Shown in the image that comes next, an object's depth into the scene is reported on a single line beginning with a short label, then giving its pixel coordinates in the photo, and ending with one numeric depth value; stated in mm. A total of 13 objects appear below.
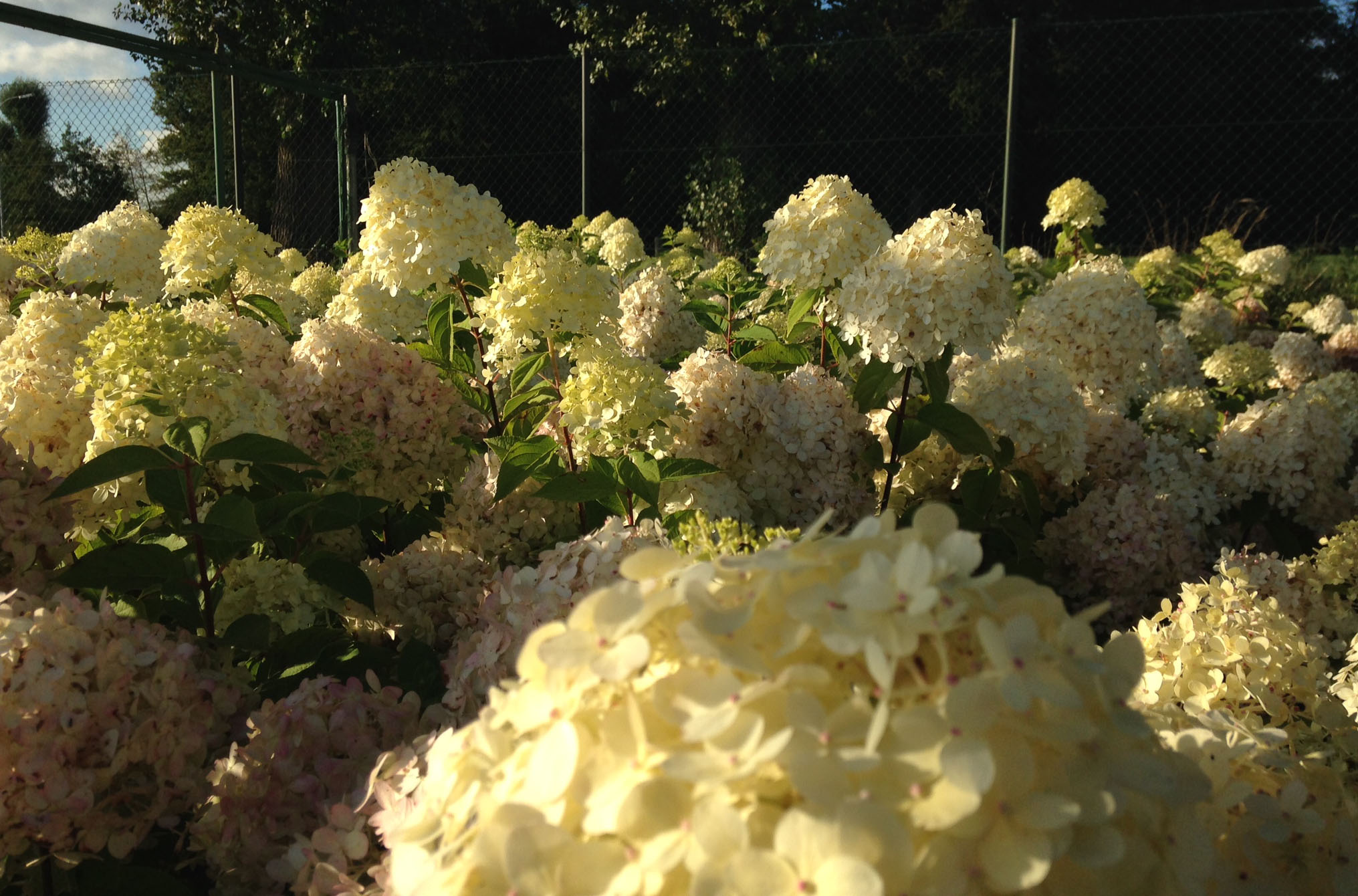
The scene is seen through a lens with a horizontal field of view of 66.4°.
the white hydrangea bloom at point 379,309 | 2516
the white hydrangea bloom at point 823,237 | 2061
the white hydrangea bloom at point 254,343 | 2012
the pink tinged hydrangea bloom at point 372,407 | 1973
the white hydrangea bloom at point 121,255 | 2506
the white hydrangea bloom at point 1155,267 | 5012
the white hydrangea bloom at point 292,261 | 3887
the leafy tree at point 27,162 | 8625
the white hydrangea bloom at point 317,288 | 3734
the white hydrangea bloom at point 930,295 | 1724
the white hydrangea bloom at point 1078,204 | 4078
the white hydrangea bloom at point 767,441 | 1818
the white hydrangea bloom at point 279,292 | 2639
